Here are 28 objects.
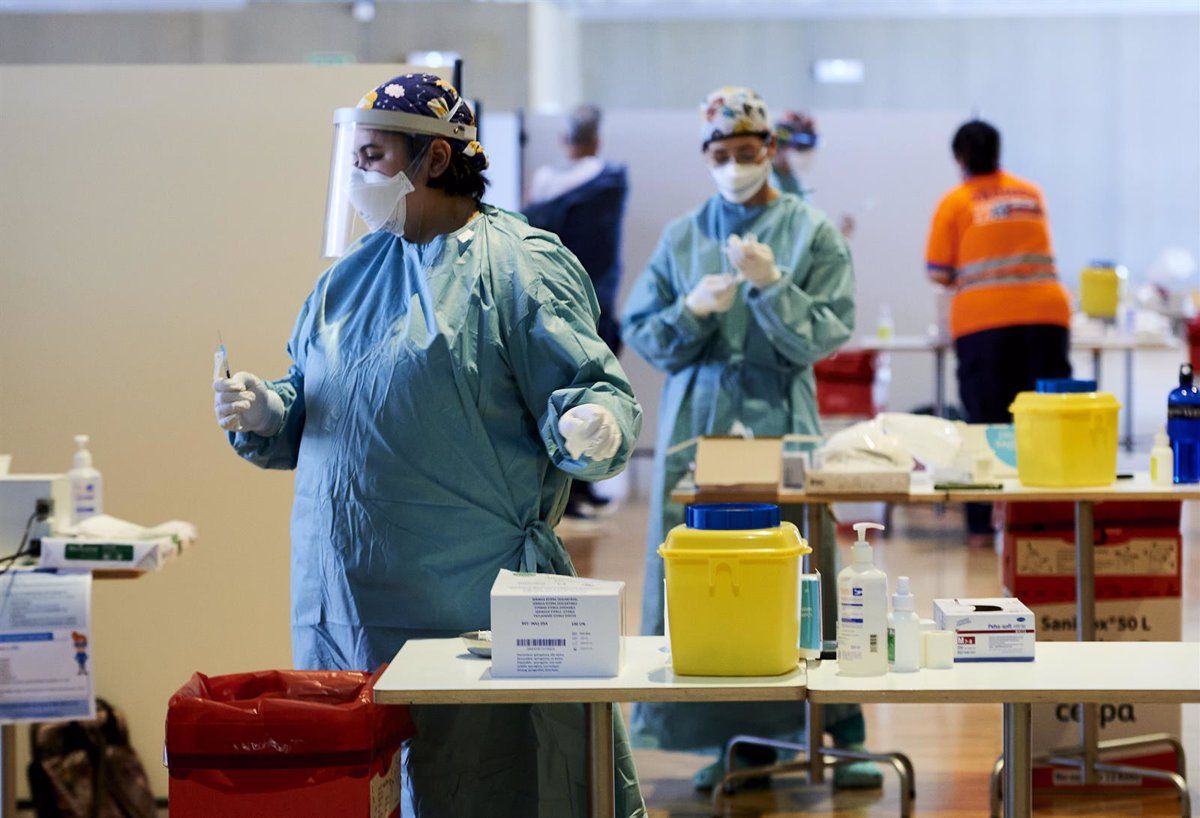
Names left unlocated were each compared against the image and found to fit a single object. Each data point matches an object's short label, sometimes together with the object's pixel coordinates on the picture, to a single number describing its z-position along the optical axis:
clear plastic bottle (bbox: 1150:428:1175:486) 6.85
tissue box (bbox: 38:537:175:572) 6.02
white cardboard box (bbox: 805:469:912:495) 6.71
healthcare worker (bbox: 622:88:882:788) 7.53
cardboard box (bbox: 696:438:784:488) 6.81
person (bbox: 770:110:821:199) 9.42
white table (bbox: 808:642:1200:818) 4.02
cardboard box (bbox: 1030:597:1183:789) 7.46
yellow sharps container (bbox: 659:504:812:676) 4.10
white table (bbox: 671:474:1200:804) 6.66
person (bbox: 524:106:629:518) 15.44
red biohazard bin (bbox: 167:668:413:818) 4.20
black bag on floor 6.83
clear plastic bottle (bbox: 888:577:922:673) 4.25
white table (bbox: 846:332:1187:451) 15.23
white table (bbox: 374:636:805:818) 4.05
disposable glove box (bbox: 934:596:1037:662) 4.36
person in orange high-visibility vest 11.52
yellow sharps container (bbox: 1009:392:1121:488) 6.71
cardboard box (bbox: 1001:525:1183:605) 7.46
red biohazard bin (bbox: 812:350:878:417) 16.41
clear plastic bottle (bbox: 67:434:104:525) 6.51
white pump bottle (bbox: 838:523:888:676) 4.20
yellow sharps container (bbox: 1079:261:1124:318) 15.72
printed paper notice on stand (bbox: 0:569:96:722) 5.97
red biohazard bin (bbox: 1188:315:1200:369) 17.36
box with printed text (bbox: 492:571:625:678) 4.16
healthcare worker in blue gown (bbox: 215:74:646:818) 4.86
